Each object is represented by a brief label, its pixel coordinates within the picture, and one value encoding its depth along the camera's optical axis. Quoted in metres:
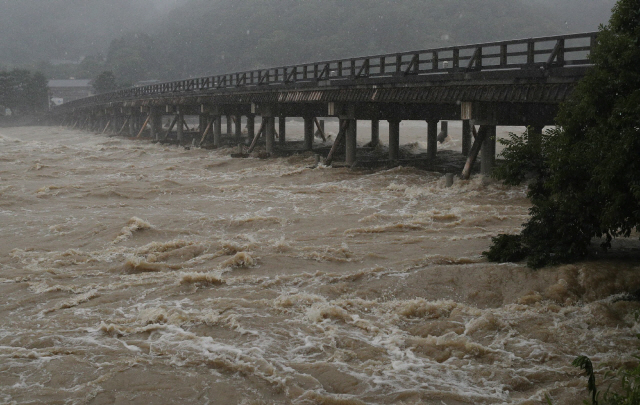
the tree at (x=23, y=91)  87.62
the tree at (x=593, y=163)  8.83
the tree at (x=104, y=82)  92.06
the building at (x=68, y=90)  102.88
